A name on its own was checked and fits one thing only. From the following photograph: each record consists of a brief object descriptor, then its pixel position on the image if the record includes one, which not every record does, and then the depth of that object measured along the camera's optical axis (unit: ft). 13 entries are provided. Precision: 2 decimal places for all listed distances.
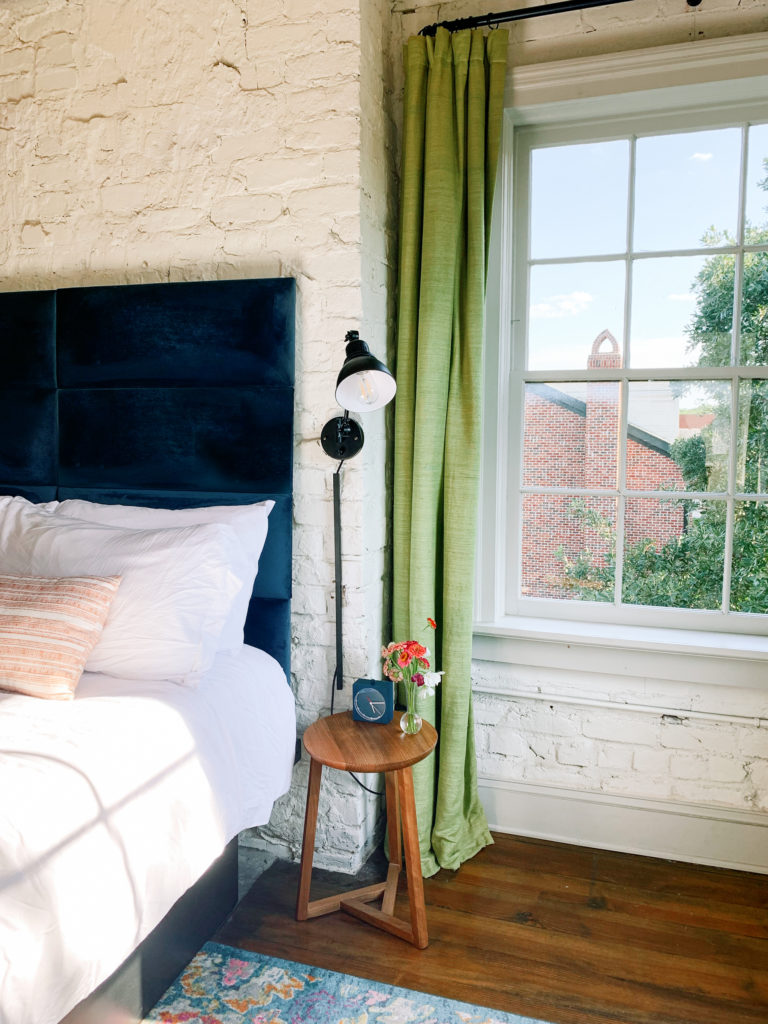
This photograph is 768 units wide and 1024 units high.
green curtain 7.34
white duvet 3.81
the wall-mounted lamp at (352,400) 6.32
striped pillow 5.56
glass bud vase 6.71
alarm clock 6.91
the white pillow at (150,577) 6.13
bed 4.14
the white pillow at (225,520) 6.93
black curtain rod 7.08
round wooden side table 6.19
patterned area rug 5.61
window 7.83
